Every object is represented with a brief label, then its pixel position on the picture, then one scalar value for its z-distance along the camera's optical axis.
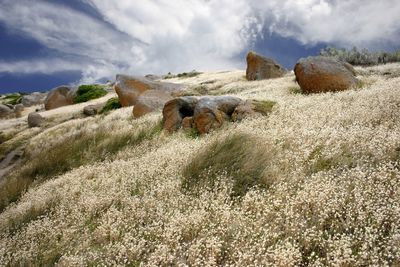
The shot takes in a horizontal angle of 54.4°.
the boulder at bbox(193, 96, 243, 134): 12.93
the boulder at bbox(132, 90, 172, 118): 20.33
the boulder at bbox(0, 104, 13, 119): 40.76
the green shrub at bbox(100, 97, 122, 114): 30.36
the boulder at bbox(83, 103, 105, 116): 30.48
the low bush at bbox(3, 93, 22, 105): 57.62
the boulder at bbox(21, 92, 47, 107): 52.39
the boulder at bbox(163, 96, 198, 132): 14.57
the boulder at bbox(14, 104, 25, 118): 40.79
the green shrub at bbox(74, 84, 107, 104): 42.09
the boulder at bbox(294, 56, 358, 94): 18.06
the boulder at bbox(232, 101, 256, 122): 13.03
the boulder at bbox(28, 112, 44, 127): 29.64
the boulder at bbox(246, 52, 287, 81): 33.53
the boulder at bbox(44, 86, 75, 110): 42.06
